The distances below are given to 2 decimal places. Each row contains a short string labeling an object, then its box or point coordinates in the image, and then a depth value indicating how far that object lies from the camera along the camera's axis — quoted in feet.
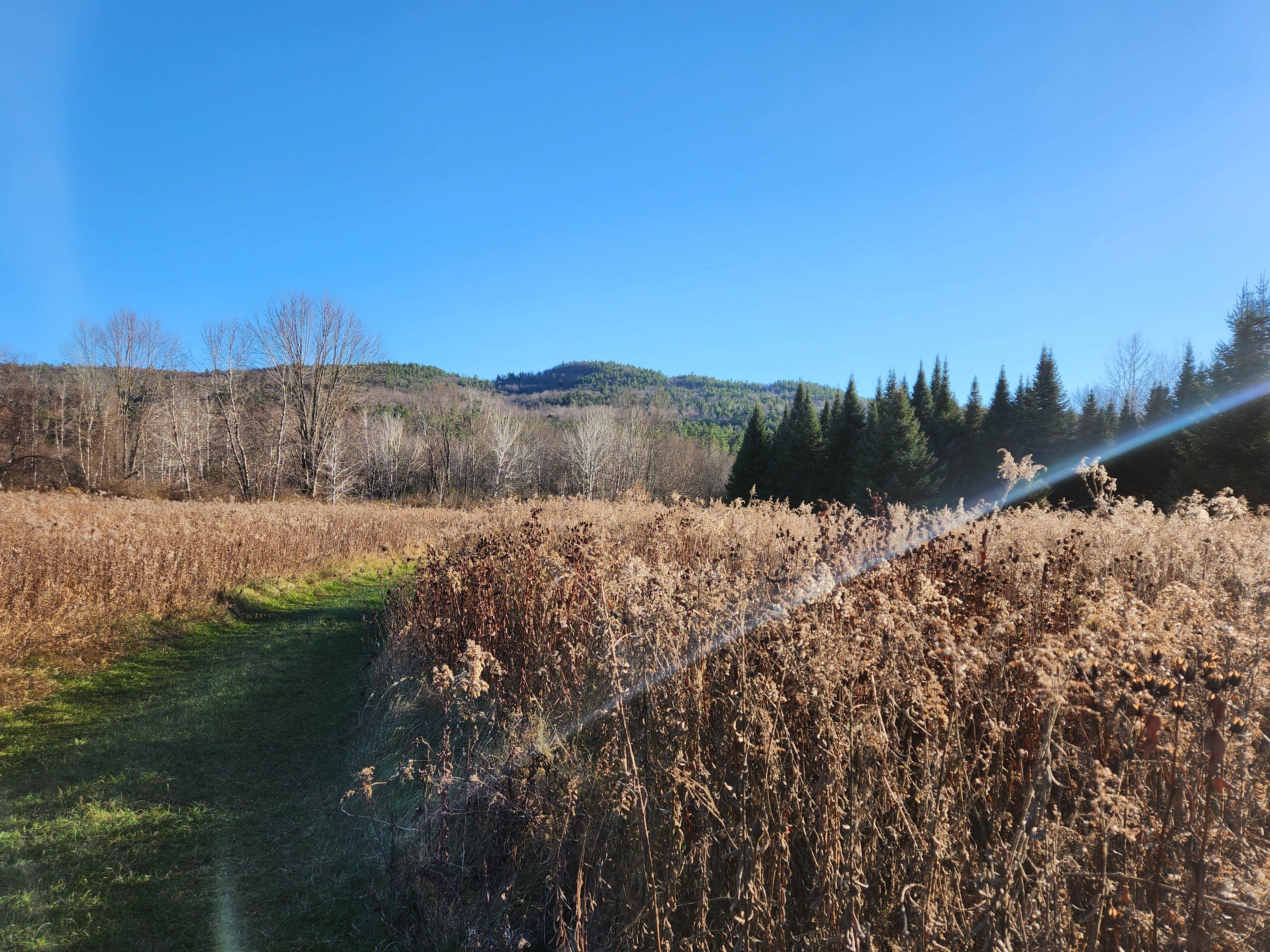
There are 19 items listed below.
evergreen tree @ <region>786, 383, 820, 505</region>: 149.89
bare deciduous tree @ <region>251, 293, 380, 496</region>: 111.34
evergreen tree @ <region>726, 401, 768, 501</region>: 168.04
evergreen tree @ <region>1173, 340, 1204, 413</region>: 84.74
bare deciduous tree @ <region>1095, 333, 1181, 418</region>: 149.79
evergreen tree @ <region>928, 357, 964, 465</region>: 138.21
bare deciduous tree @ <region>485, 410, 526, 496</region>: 168.14
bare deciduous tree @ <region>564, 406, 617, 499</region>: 181.78
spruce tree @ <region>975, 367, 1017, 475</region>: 118.52
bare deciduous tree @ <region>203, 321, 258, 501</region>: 112.57
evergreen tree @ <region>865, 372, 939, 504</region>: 118.52
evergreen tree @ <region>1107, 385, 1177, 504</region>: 87.35
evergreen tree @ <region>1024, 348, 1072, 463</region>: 112.37
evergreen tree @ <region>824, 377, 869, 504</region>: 143.02
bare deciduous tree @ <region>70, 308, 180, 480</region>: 129.18
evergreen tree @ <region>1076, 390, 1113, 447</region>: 107.86
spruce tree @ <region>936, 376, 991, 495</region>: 127.44
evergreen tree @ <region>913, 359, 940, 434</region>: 144.25
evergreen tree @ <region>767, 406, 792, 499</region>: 153.79
